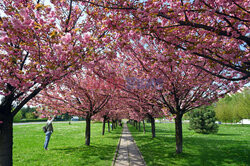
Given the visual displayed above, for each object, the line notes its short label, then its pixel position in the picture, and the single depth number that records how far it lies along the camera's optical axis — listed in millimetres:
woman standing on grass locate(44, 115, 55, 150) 10344
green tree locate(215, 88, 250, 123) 35009
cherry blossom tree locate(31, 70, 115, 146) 10012
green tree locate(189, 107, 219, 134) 22562
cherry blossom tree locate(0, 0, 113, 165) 4223
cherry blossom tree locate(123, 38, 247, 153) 7251
